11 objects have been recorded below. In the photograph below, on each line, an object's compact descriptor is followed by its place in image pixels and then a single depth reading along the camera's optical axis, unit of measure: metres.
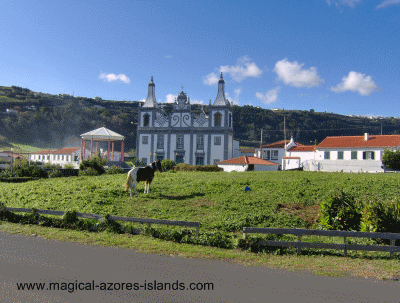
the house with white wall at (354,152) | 44.00
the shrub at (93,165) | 34.12
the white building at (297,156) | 57.82
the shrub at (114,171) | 34.84
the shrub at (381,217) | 11.44
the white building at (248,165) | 43.09
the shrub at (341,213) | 12.90
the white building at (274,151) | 69.56
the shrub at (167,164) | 43.00
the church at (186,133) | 58.69
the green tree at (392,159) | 39.72
